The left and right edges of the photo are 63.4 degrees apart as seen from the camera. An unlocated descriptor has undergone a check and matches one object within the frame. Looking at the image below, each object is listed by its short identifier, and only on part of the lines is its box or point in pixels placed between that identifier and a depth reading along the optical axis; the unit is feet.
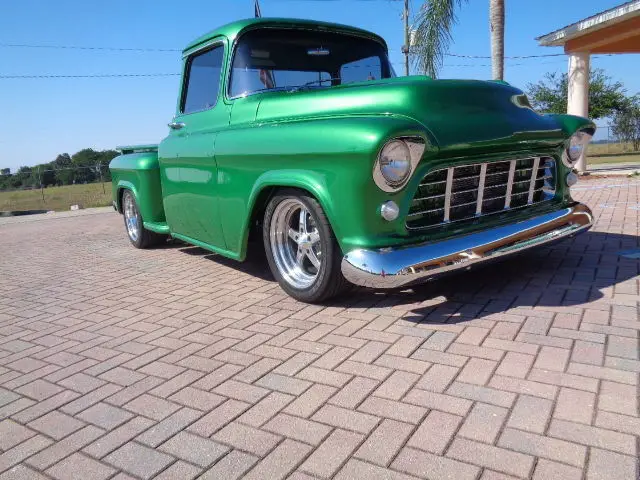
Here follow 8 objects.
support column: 37.81
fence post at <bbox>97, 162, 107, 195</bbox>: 61.24
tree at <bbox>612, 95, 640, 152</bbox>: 92.53
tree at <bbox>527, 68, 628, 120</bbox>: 89.86
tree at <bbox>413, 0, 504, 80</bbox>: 32.32
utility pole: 60.87
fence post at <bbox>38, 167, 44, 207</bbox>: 58.49
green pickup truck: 8.94
